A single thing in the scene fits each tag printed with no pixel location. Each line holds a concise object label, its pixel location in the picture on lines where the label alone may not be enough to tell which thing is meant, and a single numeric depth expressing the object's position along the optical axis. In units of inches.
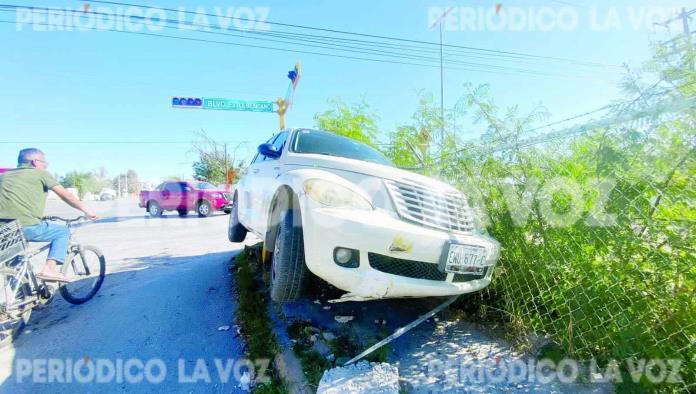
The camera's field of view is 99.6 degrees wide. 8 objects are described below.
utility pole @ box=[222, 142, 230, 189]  1069.6
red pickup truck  481.1
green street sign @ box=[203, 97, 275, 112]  404.5
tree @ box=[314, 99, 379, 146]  246.4
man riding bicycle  111.1
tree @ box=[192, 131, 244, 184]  1071.1
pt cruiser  67.3
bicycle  104.6
